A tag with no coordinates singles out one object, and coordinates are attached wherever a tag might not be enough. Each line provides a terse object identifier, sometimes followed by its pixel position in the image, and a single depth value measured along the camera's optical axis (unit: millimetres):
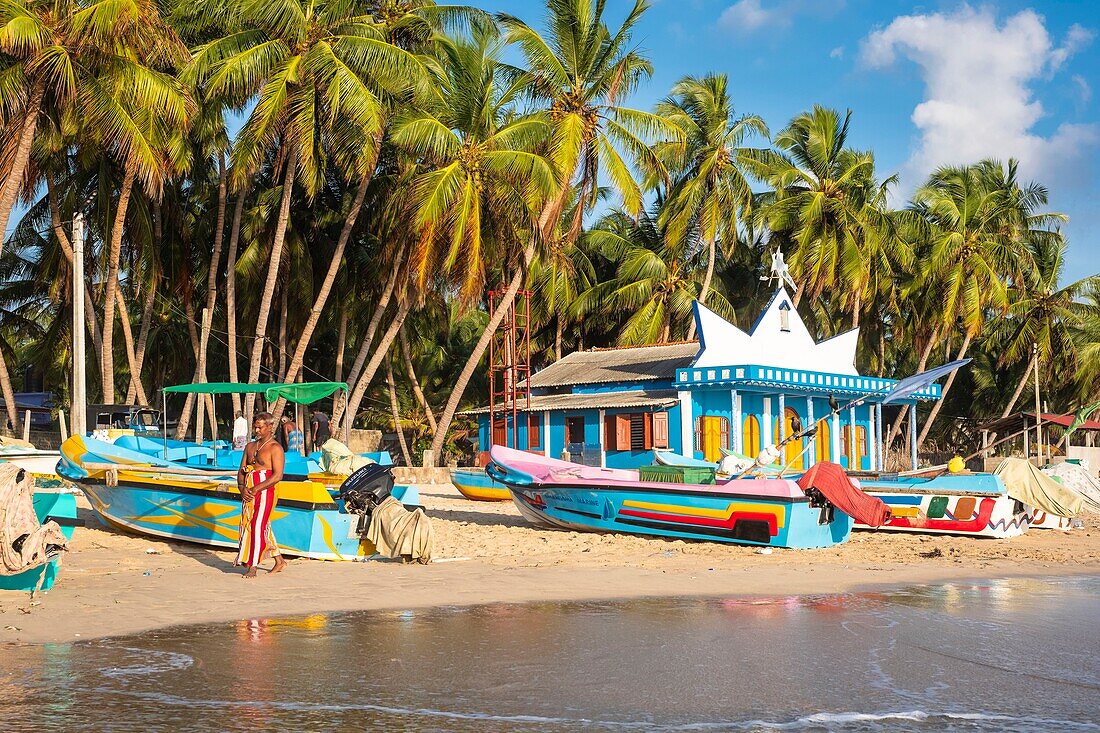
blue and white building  28516
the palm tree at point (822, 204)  38312
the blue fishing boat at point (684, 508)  14836
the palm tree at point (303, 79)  25594
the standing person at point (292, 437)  17494
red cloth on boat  14969
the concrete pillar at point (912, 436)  32772
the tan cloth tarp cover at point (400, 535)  12461
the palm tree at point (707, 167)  37375
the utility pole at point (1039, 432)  30312
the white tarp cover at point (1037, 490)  18906
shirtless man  11188
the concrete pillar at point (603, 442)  29438
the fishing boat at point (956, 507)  17688
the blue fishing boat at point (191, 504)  12562
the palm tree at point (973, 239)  40844
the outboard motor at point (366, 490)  12273
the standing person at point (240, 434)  20312
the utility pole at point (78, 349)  19984
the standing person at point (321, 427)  21250
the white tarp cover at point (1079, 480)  22984
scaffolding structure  30125
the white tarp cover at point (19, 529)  9016
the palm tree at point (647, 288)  38594
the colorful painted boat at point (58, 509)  10953
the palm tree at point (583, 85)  29109
